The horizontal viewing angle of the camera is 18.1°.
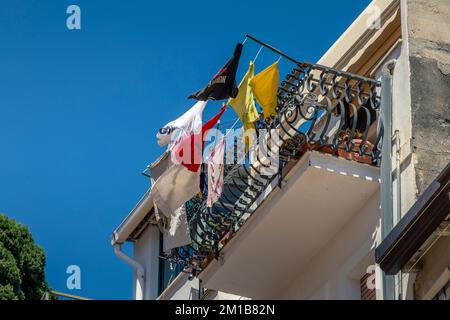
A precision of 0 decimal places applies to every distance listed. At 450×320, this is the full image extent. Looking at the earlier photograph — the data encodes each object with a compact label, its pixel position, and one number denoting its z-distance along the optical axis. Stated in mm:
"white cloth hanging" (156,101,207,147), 16188
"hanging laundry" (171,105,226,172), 15945
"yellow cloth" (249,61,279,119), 14328
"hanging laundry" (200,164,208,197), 16297
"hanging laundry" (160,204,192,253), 16109
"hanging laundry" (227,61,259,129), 14539
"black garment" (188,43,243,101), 14992
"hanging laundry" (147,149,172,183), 17395
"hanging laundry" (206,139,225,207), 15156
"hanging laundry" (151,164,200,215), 16062
